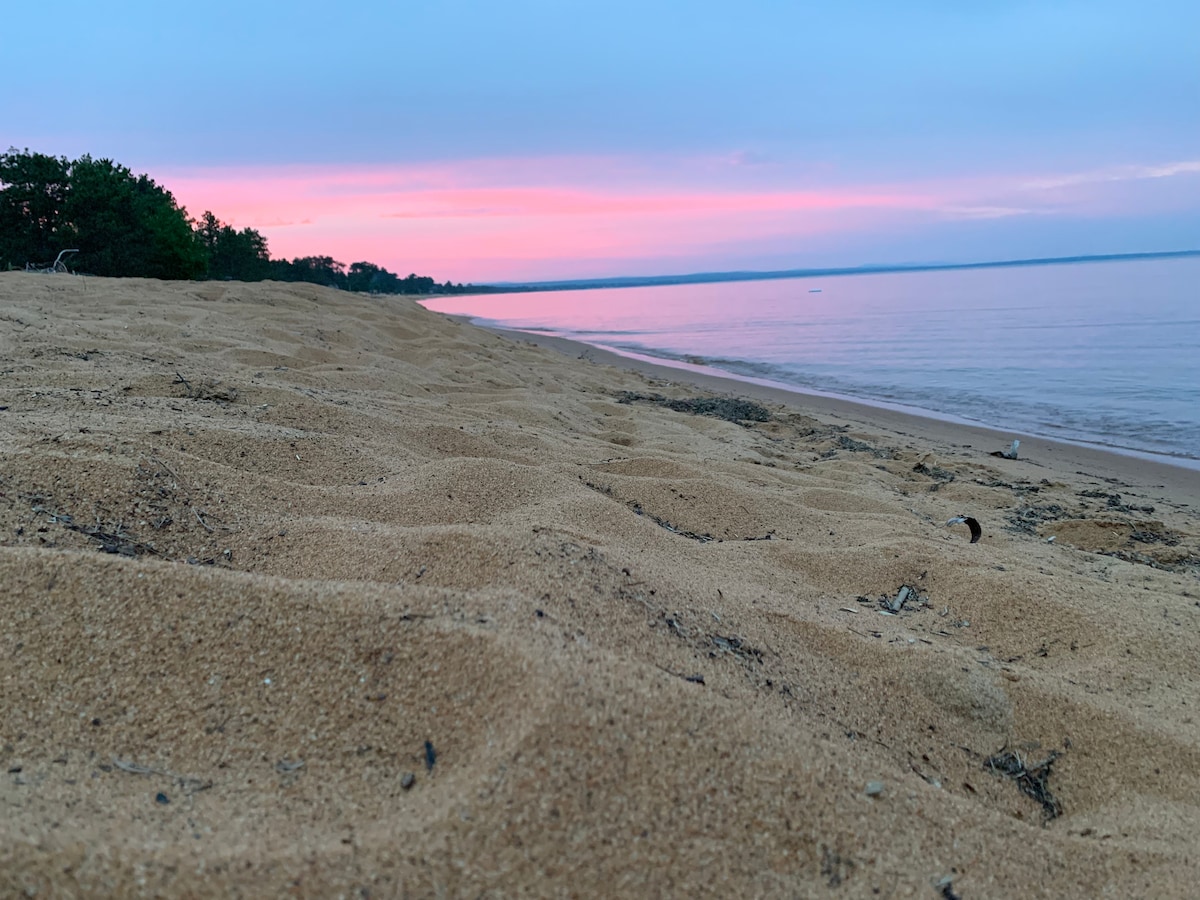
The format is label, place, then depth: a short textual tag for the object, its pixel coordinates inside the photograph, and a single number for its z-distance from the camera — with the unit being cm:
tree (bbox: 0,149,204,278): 1257
